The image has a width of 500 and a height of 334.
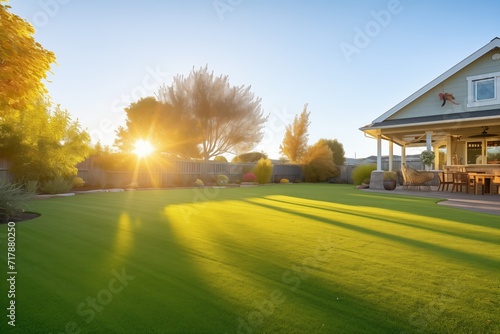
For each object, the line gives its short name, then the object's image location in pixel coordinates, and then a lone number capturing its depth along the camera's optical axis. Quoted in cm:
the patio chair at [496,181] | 1140
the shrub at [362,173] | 1864
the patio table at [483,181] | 1155
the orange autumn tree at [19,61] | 383
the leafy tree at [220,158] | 3003
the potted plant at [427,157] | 1398
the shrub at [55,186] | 1097
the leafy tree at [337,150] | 3027
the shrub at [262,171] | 2152
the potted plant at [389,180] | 1441
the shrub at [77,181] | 1309
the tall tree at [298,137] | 2950
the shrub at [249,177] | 2132
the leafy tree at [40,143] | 1082
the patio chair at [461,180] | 1203
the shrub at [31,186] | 991
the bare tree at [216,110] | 2688
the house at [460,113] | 1359
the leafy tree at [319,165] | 2520
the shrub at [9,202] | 570
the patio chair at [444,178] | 1322
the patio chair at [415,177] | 1305
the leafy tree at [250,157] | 3289
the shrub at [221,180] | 2005
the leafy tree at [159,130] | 2772
